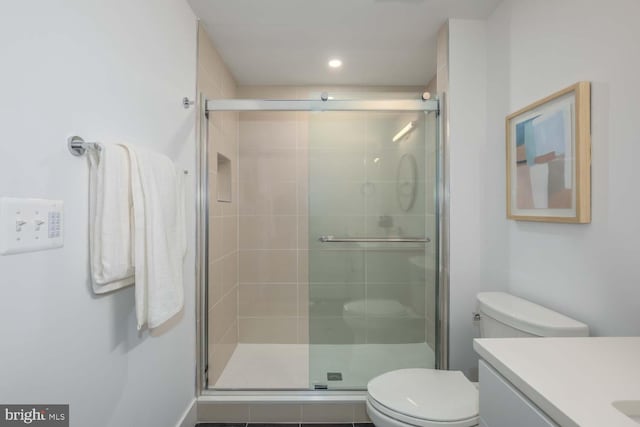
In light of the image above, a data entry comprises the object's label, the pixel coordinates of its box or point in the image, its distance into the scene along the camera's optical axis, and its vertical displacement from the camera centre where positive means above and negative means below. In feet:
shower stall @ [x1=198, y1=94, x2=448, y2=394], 5.99 -0.73
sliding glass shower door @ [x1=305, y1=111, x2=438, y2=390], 6.36 -0.54
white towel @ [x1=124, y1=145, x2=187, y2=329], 3.13 -0.28
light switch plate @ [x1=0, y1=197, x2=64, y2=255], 2.09 -0.08
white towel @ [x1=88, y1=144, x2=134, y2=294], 2.88 -0.03
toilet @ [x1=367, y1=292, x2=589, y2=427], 3.59 -2.43
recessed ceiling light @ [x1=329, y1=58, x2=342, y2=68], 7.23 +3.74
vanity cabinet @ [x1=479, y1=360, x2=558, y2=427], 2.04 -1.45
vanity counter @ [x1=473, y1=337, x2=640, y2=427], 1.80 -1.18
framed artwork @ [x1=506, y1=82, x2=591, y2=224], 3.54 +0.76
